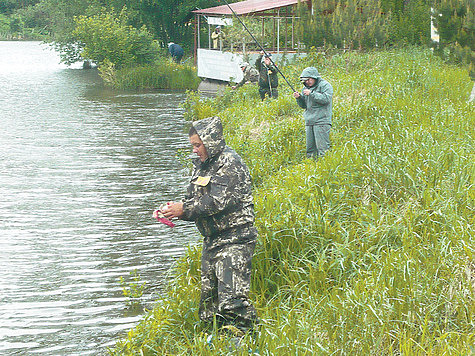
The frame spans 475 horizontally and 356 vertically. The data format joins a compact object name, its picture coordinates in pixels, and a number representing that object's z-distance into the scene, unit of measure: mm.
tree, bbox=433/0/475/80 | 18984
